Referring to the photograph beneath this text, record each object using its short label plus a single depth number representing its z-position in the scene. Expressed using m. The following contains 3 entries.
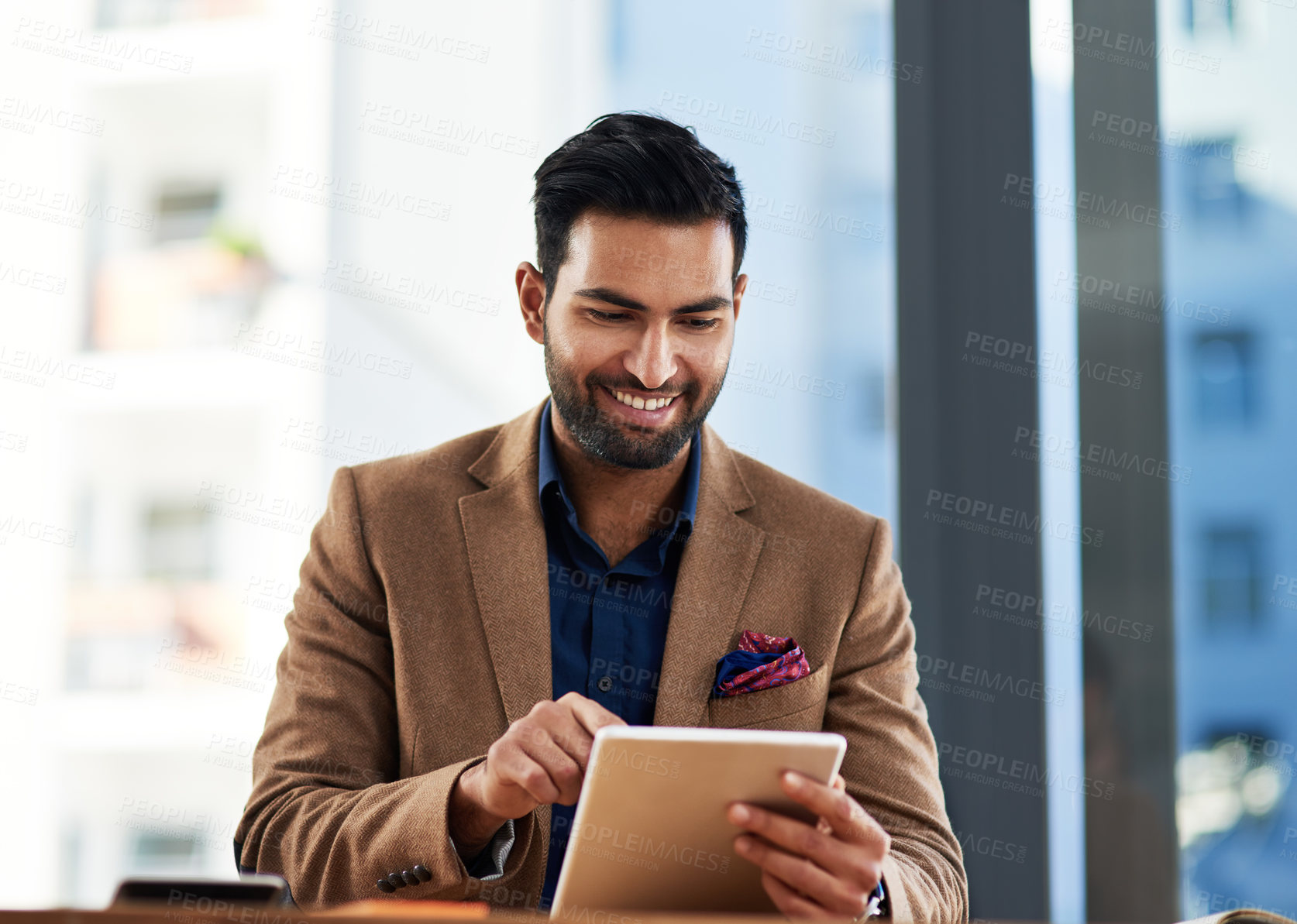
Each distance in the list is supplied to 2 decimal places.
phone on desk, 1.60
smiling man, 1.96
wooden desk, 1.34
